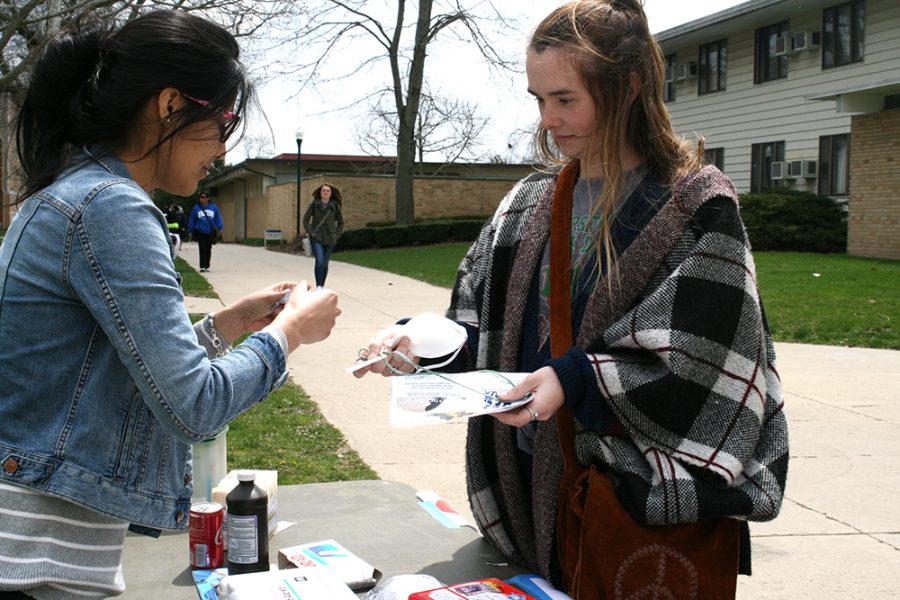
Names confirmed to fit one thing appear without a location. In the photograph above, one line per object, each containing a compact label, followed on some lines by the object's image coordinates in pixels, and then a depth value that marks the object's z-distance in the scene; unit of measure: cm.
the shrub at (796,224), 2162
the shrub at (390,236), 2903
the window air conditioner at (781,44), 2364
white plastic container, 300
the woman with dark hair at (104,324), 155
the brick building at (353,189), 3334
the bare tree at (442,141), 4784
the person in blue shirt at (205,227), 1977
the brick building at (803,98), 2048
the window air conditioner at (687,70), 2738
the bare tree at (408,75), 2840
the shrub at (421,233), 2917
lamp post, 3340
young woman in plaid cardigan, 193
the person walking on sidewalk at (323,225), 1481
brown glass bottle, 238
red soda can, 249
